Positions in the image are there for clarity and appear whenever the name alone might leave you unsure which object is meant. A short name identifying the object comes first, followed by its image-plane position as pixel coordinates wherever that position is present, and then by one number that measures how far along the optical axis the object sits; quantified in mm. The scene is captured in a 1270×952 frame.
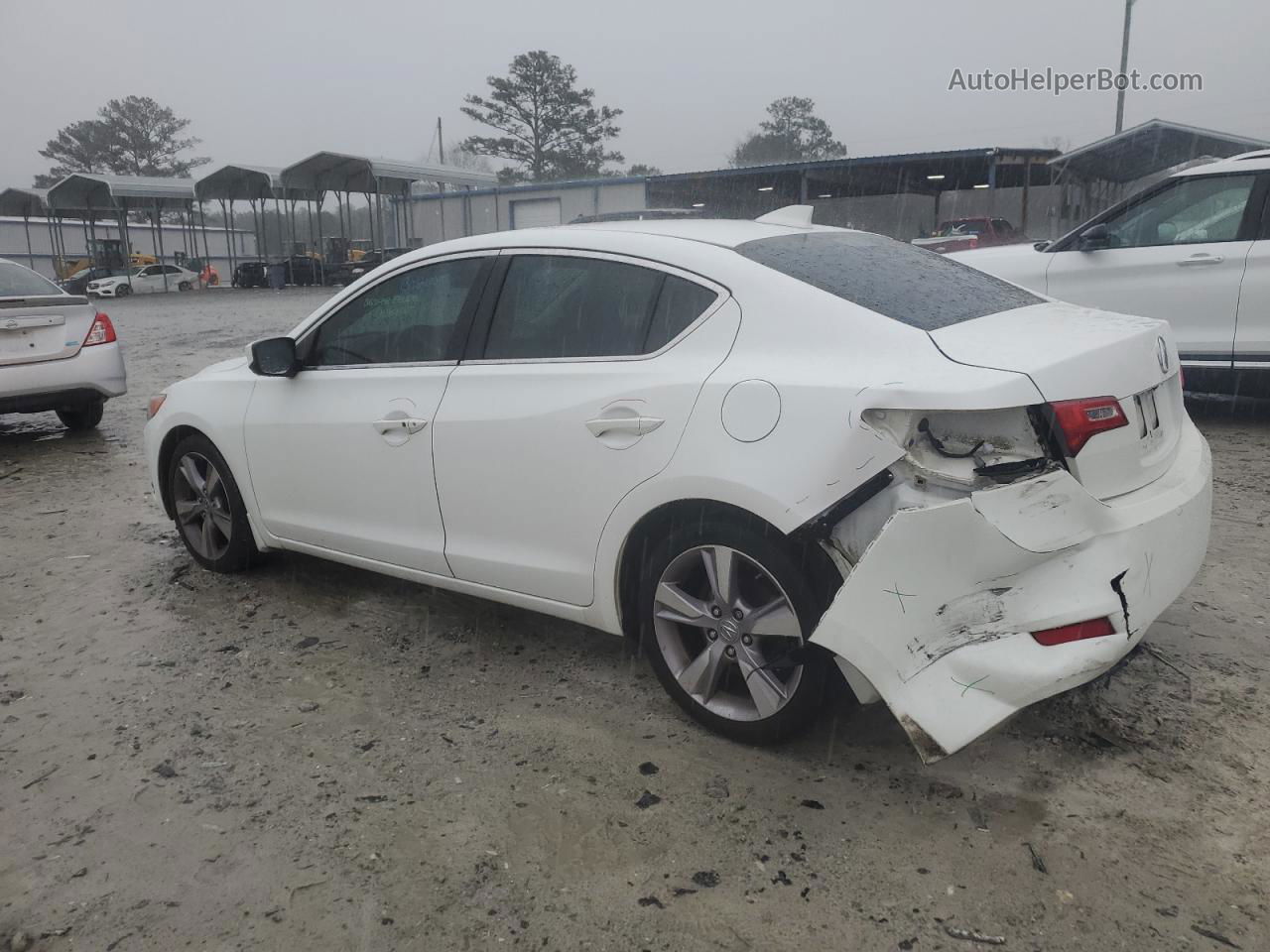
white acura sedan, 2447
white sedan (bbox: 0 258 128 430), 7523
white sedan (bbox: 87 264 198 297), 37562
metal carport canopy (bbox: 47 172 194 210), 38281
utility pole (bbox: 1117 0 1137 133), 27797
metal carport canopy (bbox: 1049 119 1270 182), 19156
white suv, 6559
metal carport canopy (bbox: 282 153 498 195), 35844
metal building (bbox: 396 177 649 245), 37125
